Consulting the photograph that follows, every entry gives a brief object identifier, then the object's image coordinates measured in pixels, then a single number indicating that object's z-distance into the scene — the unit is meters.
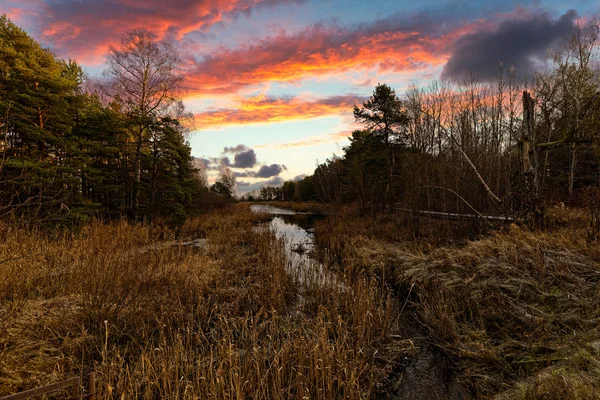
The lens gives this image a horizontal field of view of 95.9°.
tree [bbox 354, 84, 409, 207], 19.48
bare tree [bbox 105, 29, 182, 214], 15.82
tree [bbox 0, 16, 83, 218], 9.02
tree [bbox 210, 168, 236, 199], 49.49
